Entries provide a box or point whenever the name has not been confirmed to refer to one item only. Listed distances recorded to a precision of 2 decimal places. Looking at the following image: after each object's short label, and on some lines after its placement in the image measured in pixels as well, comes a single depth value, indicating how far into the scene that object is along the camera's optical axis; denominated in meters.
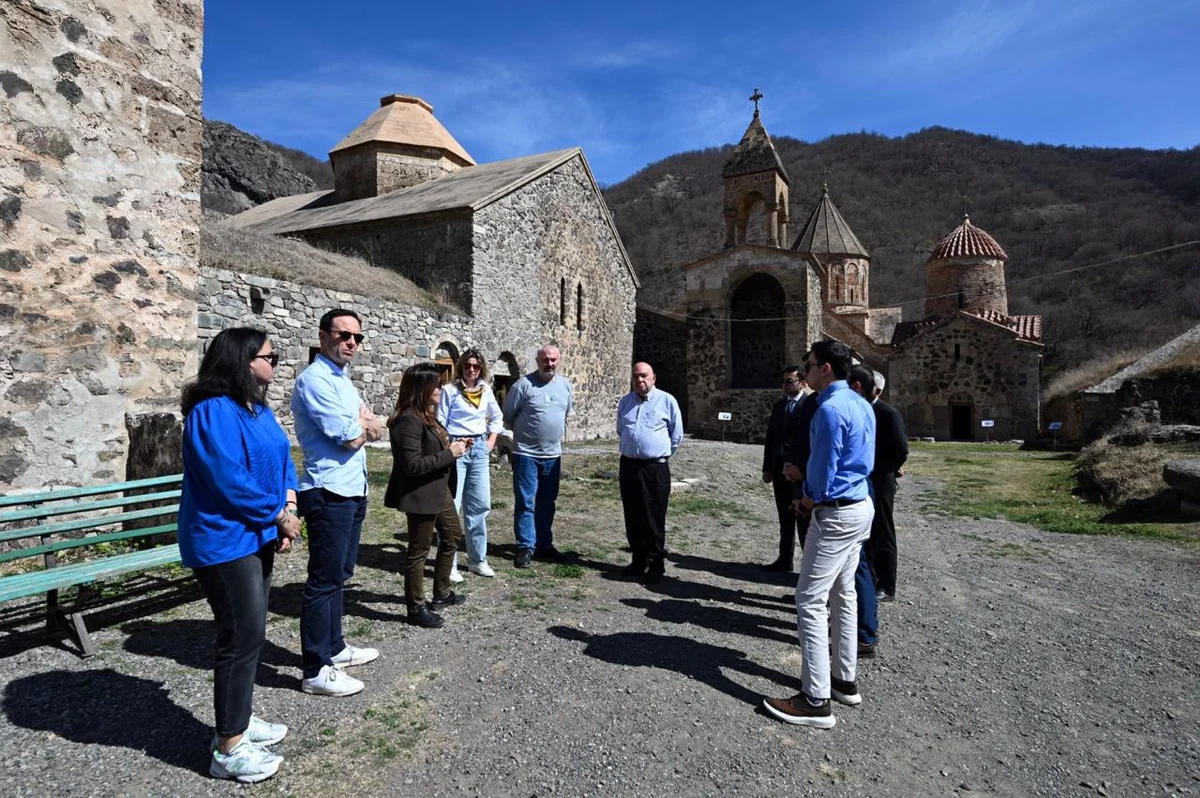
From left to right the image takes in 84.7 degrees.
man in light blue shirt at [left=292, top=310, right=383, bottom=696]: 2.96
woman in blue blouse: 2.29
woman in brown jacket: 3.66
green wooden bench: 3.22
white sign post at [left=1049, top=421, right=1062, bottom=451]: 18.28
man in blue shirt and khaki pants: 2.88
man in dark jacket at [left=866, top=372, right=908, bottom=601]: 4.14
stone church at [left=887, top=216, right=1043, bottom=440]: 21.56
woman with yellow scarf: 4.71
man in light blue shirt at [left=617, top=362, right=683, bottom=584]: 4.94
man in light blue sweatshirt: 5.18
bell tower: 24.20
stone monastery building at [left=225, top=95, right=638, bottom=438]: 13.27
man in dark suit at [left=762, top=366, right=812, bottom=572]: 5.28
